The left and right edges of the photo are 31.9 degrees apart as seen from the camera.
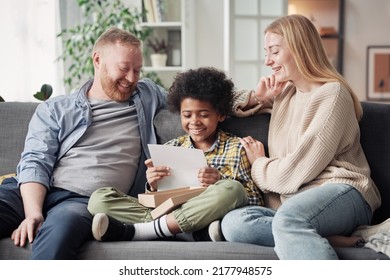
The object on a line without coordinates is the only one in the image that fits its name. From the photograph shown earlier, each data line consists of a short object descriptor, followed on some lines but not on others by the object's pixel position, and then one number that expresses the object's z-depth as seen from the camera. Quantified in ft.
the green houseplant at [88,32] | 13.94
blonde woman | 5.96
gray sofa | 6.12
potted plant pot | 15.49
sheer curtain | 13.12
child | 6.46
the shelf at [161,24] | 15.35
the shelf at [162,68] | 15.42
